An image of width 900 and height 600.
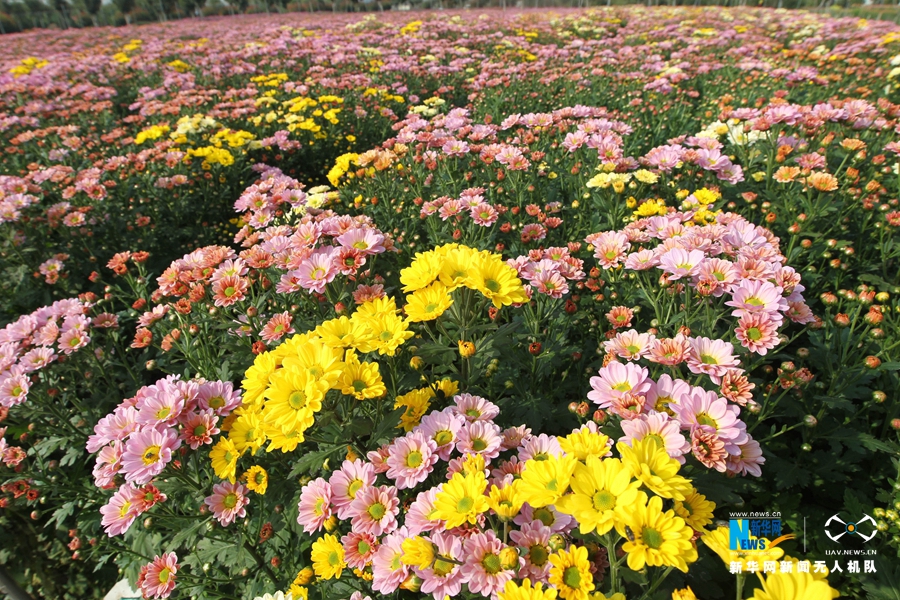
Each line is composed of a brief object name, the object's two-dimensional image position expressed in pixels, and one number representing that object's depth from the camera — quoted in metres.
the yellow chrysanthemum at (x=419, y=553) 0.46
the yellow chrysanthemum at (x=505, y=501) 0.46
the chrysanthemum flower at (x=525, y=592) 0.43
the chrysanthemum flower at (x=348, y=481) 0.54
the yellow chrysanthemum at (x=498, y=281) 0.58
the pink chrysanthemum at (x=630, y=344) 0.61
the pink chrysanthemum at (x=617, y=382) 0.53
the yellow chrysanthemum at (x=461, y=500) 0.46
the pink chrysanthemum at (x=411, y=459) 0.52
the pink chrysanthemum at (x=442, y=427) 0.55
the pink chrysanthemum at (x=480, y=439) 0.53
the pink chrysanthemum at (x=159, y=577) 0.59
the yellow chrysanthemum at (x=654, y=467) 0.43
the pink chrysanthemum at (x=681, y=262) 0.66
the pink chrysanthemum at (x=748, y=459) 0.50
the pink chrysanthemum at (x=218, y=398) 0.61
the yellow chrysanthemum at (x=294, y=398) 0.50
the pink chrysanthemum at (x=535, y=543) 0.47
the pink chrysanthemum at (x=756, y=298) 0.61
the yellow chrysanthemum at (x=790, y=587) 0.39
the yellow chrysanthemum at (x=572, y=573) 0.43
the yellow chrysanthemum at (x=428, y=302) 0.58
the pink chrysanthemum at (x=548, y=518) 0.47
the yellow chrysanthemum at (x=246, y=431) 0.59
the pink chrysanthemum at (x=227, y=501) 0.59
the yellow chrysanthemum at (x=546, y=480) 0.45
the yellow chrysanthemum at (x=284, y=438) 0.52
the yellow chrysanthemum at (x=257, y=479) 0.59
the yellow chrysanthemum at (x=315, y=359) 0.53
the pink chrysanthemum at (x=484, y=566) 0.45
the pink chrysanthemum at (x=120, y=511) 0.59
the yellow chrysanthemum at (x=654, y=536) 0.42
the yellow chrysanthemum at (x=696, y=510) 0.47
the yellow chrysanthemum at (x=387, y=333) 0.56
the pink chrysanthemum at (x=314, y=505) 0.53
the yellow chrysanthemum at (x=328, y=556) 0.53
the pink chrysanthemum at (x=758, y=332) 0.60
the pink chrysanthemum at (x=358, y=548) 0.51
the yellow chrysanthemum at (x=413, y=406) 0.59
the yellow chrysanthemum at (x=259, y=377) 0.55
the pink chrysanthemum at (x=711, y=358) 0.56
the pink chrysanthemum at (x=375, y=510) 0.51
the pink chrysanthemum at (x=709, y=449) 0.48
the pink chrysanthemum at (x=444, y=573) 0.46
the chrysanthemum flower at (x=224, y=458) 0.57
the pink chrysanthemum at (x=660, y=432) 0.47
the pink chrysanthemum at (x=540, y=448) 0.53
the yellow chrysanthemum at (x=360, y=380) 0.53
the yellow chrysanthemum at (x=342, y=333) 0.55
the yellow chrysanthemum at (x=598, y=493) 0.43
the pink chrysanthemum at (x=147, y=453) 0.56
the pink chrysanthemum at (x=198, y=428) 0.59
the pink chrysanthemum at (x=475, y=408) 0.58
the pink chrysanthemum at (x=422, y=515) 0.48
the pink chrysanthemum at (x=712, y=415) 0.49
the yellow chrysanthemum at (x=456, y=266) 0.59
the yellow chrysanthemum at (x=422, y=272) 0.59
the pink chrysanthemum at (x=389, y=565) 0.48
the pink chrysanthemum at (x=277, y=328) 0.72
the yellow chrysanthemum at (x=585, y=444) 0.48
